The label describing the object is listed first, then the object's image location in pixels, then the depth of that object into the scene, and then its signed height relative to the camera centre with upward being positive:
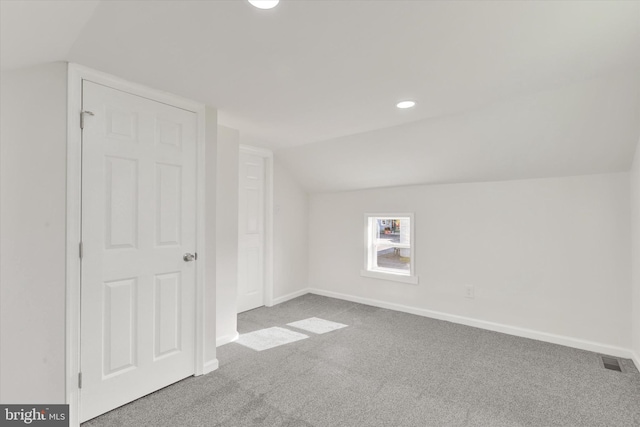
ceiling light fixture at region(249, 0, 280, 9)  1.26 +0.88
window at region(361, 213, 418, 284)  4.05 -0.44
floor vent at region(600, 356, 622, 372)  2.48 -1.24
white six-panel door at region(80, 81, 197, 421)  1.87 -0.22
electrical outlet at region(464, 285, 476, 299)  3.46 -0.87
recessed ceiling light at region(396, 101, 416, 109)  2.38 +0.87
